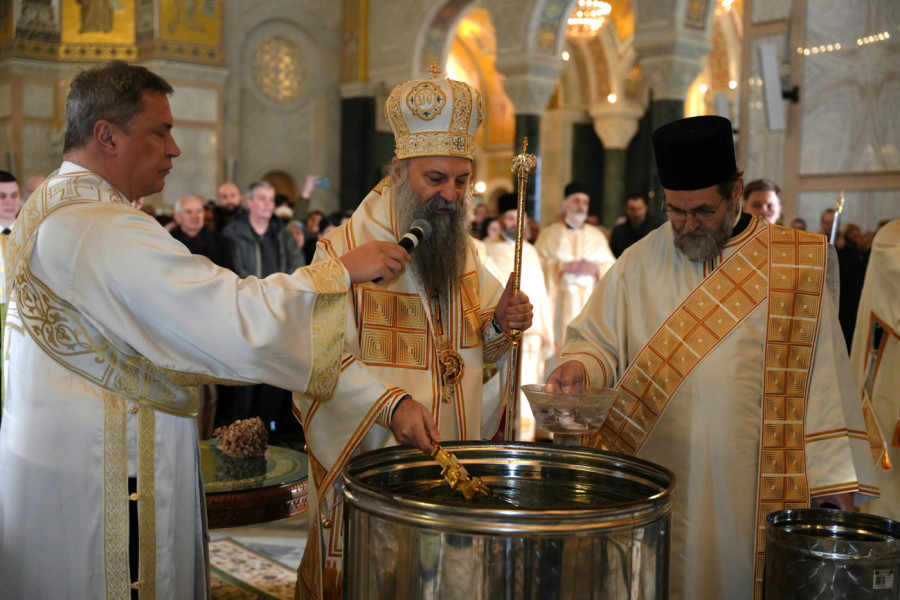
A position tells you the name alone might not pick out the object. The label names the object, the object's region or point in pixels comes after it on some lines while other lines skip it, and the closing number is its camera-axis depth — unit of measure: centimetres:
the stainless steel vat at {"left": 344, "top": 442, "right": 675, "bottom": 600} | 145
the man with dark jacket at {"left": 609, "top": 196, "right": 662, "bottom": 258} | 887
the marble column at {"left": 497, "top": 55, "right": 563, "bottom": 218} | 1357
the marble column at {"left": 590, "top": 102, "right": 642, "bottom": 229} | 1842
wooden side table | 336
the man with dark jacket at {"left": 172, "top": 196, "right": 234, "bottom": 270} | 657
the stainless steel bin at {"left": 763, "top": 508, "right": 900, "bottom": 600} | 165
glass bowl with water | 215
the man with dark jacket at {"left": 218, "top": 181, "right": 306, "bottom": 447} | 673
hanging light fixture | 1495
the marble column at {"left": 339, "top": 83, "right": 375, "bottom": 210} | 1692
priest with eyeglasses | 248
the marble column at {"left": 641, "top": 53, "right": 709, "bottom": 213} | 1145
